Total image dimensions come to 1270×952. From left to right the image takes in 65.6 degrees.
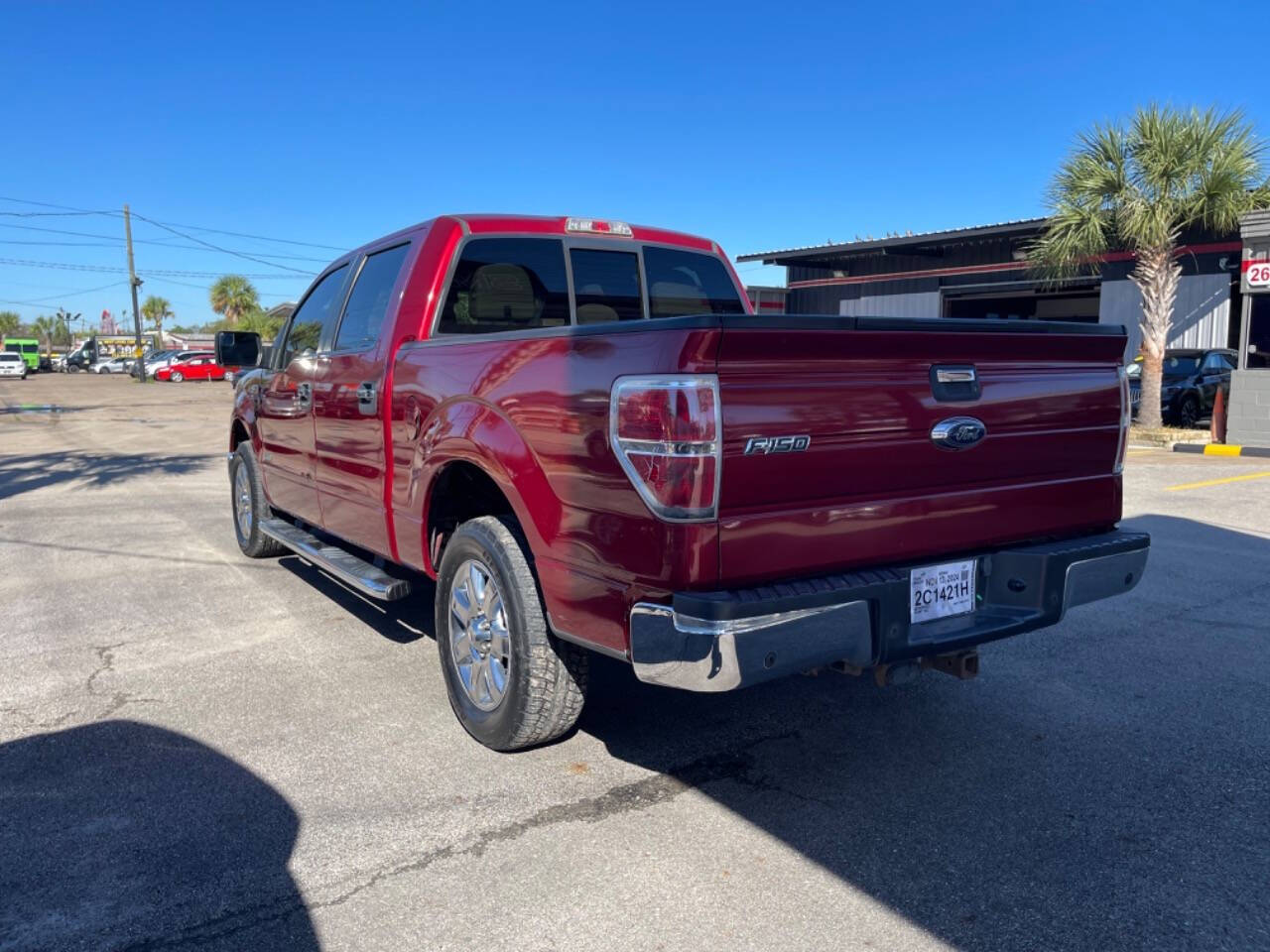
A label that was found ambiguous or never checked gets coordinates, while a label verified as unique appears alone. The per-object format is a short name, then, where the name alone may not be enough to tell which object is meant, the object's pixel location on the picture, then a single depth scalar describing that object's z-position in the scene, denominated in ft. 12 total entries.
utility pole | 163.12
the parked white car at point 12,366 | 181.16
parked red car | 167.02
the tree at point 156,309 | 345.72
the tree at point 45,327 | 467.52
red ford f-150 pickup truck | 9.15
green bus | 236.43
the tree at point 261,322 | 240.32
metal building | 72.64
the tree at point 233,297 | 250.57
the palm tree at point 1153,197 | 55.77
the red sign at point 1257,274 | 50.03
